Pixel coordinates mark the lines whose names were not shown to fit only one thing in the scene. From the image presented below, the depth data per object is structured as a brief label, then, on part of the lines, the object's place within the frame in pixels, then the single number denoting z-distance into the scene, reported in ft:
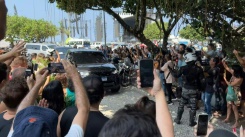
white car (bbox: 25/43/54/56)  104.39
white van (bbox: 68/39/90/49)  149.97
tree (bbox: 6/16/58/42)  195.42
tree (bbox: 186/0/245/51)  25.70
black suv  36.95
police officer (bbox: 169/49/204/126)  23.47
